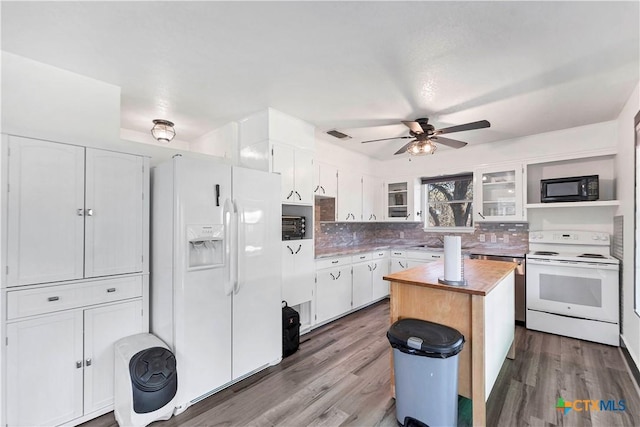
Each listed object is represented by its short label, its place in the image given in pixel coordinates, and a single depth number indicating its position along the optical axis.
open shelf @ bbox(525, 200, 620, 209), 3.10
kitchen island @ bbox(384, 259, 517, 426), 1.78
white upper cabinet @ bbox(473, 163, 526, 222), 3.83
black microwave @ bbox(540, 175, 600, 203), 3.27
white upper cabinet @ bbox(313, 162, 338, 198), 3.92
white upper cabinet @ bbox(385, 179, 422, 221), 4.84
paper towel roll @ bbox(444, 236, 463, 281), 1.97
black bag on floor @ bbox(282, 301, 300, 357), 2.82
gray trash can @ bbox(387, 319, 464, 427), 1.69
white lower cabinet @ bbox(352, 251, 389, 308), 4.12
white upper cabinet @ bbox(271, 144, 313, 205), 3.04
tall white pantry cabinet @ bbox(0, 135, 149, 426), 1.73
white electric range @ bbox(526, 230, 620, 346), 2.99
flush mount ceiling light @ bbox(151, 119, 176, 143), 3.22
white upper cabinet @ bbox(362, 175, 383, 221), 4.82
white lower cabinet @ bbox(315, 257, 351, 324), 3.51
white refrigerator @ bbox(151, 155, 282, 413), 2.07
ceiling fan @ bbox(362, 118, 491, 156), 2.65
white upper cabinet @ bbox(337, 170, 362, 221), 4.31
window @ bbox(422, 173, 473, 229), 4.61
